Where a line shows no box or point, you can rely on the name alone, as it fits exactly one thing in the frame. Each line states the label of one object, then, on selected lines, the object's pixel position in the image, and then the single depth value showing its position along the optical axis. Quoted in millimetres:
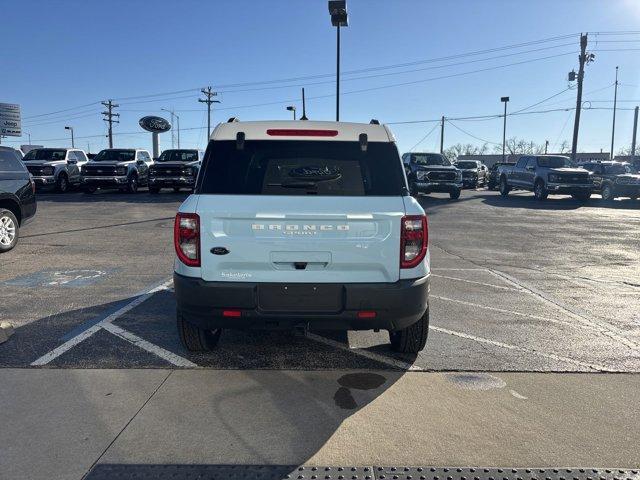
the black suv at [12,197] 9484
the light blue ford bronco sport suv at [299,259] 3646
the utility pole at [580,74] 35188
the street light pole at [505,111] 54397
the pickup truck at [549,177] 22266
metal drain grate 2824
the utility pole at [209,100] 68000
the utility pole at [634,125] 65119
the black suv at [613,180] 23109
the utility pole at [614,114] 63834
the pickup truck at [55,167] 23141
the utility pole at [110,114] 78438
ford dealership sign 45781
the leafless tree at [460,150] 123444
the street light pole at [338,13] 19047
